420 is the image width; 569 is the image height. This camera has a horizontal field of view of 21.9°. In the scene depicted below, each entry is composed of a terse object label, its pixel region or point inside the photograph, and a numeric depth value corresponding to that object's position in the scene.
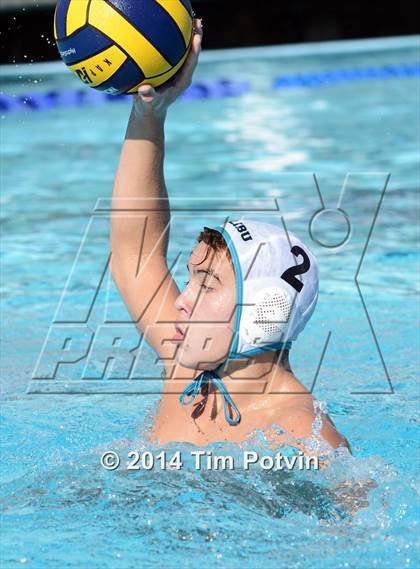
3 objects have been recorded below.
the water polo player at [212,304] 3.12
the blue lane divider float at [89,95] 12.79
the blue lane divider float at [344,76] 13.88
